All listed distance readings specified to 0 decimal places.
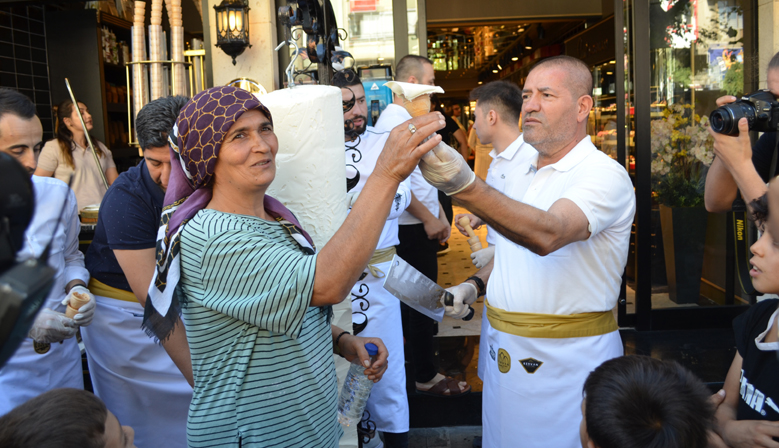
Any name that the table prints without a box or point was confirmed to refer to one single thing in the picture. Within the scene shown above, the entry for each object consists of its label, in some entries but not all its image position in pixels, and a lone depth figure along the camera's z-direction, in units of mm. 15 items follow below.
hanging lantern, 3648
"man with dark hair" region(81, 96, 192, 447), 1883
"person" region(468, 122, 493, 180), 6078
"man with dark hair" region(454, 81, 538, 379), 3042
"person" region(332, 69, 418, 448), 2725
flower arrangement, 4133
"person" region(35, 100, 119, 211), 4504
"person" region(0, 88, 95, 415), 1777
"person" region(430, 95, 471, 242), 5763
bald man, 1686
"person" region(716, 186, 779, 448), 1331
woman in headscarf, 1146
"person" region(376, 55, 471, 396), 3332
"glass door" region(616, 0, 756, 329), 4059
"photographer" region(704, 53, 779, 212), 1873
